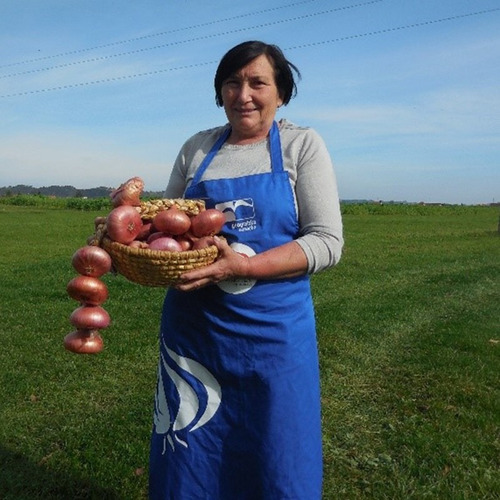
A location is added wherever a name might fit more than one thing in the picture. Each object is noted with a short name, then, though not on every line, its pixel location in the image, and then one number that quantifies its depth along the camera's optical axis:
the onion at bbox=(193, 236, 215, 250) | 2.06
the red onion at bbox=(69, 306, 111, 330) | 2.15
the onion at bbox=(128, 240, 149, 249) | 2.09
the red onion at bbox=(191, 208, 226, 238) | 2.09
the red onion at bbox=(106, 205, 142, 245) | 2.07
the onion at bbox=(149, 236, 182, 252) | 2.06
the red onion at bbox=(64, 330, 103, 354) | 2.16
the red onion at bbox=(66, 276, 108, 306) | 2.13
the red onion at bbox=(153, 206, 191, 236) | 2.11
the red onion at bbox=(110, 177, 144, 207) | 2.23
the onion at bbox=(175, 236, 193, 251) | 2.13
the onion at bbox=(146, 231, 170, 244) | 2.15
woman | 2.19
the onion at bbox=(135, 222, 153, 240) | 2.21
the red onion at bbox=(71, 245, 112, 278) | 2.10
